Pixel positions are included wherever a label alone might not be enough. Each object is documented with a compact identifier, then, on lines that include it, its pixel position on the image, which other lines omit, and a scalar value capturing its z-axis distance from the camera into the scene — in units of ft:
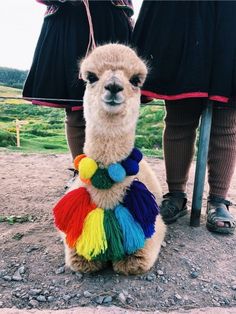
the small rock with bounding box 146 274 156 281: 4.82
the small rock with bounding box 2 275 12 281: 4.78
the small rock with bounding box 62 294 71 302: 4.37
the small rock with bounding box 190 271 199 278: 4.97
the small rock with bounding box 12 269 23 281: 4.78
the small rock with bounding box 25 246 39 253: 5.52
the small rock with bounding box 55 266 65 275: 4.96
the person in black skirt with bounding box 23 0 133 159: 6.49
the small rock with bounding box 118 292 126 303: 4.33
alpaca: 4.66
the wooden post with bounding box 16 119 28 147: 14.12
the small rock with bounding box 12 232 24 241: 5.91
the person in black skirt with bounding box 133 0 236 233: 5.71
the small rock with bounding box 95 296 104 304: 4.31
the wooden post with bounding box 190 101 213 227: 6.08
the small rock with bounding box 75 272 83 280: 4.81
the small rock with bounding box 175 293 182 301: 4.48
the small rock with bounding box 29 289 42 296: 4.47
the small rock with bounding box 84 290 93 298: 4.42
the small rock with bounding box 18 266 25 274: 4.93
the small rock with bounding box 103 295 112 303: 4.33
